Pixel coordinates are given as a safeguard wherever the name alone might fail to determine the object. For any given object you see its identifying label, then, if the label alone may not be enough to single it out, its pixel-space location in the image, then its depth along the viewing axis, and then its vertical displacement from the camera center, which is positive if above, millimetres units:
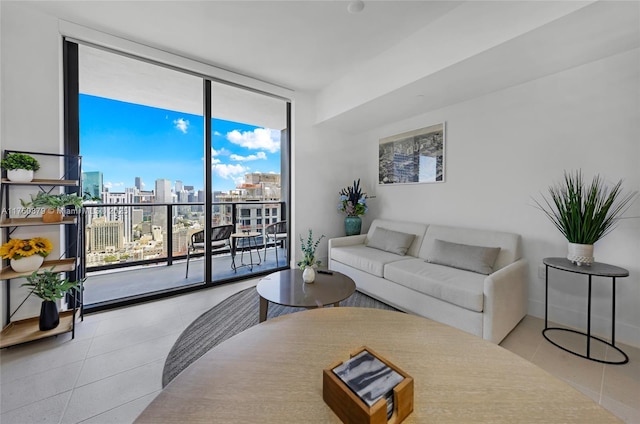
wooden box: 572 -465
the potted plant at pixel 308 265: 2257 -522
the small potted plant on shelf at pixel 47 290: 2000 -667
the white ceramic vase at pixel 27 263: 1964 -450
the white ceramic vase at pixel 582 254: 1965 -356
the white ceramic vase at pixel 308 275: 2262 -604
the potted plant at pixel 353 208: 4070 -12
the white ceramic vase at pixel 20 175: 1986 +244
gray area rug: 1849 -1085
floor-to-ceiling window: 3096 +501
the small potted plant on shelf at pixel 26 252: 1933 -360
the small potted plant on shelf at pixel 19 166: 1979 +316
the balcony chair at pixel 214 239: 3621 -469
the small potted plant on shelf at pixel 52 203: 2041 +24
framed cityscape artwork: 3283 +721
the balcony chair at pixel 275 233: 4168 -435
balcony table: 4112 -616
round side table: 1797 -456
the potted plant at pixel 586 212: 1957 -30
